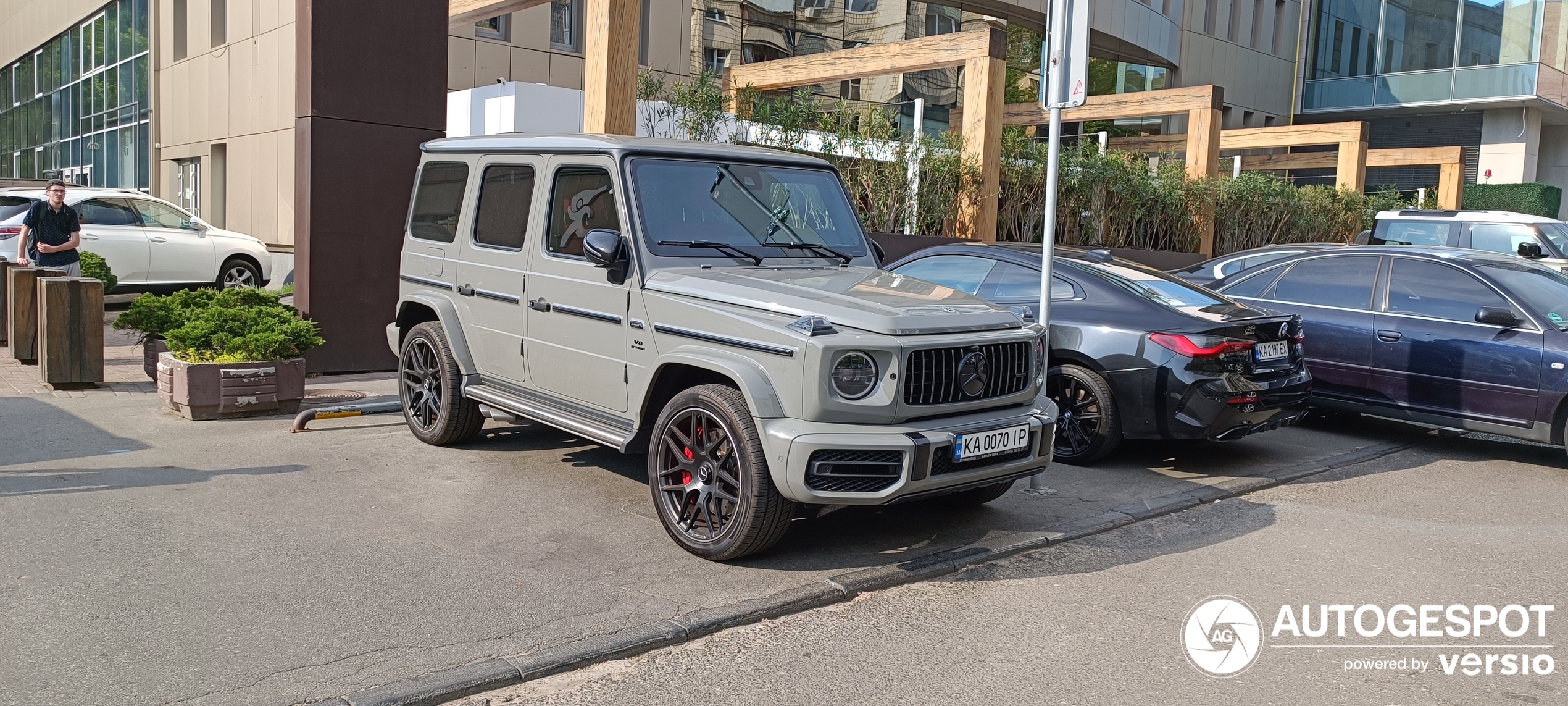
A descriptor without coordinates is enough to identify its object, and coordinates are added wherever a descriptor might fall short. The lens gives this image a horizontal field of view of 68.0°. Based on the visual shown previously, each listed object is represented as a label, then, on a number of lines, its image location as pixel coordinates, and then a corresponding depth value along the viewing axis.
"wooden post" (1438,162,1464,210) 26.14
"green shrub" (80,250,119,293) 13.36
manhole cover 9.20
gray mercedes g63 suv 5.07
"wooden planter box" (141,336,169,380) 9.58
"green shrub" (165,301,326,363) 8.45
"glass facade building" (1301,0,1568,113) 32.41
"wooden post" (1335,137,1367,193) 23.47
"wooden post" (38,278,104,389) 9.21
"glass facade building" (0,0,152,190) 26.39
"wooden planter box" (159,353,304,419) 8.27
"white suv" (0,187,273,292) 15.40
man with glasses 11.38
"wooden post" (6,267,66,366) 10.57
